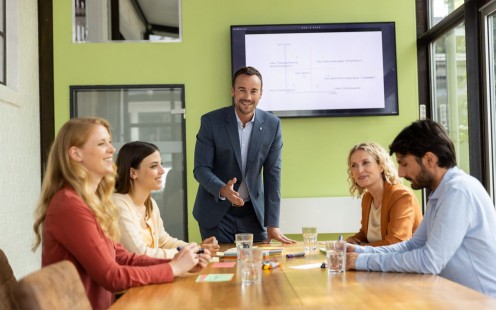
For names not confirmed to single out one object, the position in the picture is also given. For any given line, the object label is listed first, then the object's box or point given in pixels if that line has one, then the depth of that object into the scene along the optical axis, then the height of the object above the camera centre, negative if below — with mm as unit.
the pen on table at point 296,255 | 2912 -385
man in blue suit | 3750 +17
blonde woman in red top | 2139 -167
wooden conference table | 1800 -376
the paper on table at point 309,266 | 2571 -386
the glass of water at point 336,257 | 2367 -322
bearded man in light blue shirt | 2303 -228
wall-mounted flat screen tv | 5395 +764
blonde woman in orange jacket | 3070 -151
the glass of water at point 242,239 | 2755 -302
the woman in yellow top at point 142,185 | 3029 -67
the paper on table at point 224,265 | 2661 -387
